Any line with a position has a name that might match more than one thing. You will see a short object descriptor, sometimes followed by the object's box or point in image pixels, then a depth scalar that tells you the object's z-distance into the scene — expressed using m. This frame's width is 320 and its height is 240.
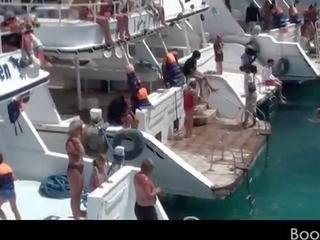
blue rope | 12.89
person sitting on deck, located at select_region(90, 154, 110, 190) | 12.13
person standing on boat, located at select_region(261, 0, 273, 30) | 27.72
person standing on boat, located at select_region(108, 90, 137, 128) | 15.30
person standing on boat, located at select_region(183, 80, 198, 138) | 17.38
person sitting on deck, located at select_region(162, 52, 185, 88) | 17.86
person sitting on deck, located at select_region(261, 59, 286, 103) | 22.75
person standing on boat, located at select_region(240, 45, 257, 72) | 21.16
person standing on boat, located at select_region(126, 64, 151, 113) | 15.87
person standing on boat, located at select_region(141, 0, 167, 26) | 19.58
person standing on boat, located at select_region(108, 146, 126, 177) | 12.43
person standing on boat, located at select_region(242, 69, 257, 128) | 18.86
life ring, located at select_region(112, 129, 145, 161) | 14.62
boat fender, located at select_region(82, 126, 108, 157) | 13.72
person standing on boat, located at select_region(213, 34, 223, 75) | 21.81
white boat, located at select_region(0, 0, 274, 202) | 14.75
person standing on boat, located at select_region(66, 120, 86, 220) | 11.53
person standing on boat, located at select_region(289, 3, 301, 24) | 28.19
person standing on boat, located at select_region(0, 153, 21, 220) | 10.91
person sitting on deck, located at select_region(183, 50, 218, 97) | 18.88
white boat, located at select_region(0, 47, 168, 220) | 11.96
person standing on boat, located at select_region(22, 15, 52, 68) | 13.68
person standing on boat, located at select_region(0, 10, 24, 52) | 13.94
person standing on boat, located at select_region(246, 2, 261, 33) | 27.77
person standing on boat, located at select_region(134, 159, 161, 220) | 10.95
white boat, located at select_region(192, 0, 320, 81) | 24.72
